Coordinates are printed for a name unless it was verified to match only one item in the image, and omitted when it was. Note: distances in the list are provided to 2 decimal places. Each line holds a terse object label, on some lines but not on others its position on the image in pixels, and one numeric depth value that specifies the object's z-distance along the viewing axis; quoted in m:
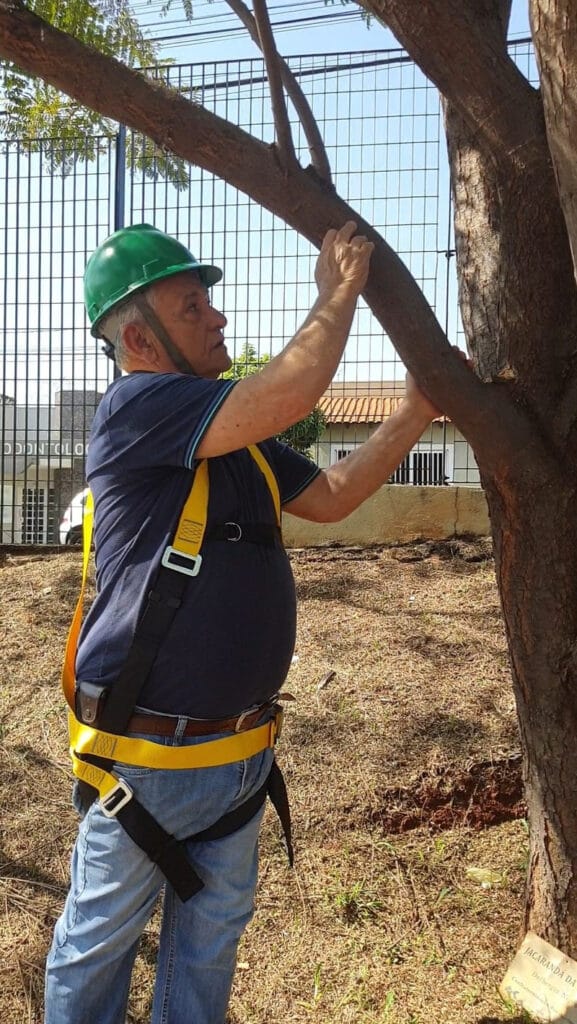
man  1.88
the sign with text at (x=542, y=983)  2.49
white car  7.77
